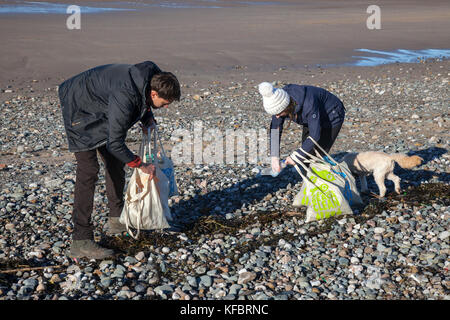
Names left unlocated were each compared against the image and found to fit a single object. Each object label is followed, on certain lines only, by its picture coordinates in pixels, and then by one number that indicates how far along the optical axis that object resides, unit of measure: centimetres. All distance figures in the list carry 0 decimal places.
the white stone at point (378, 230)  582
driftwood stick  508
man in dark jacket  468
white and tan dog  668
